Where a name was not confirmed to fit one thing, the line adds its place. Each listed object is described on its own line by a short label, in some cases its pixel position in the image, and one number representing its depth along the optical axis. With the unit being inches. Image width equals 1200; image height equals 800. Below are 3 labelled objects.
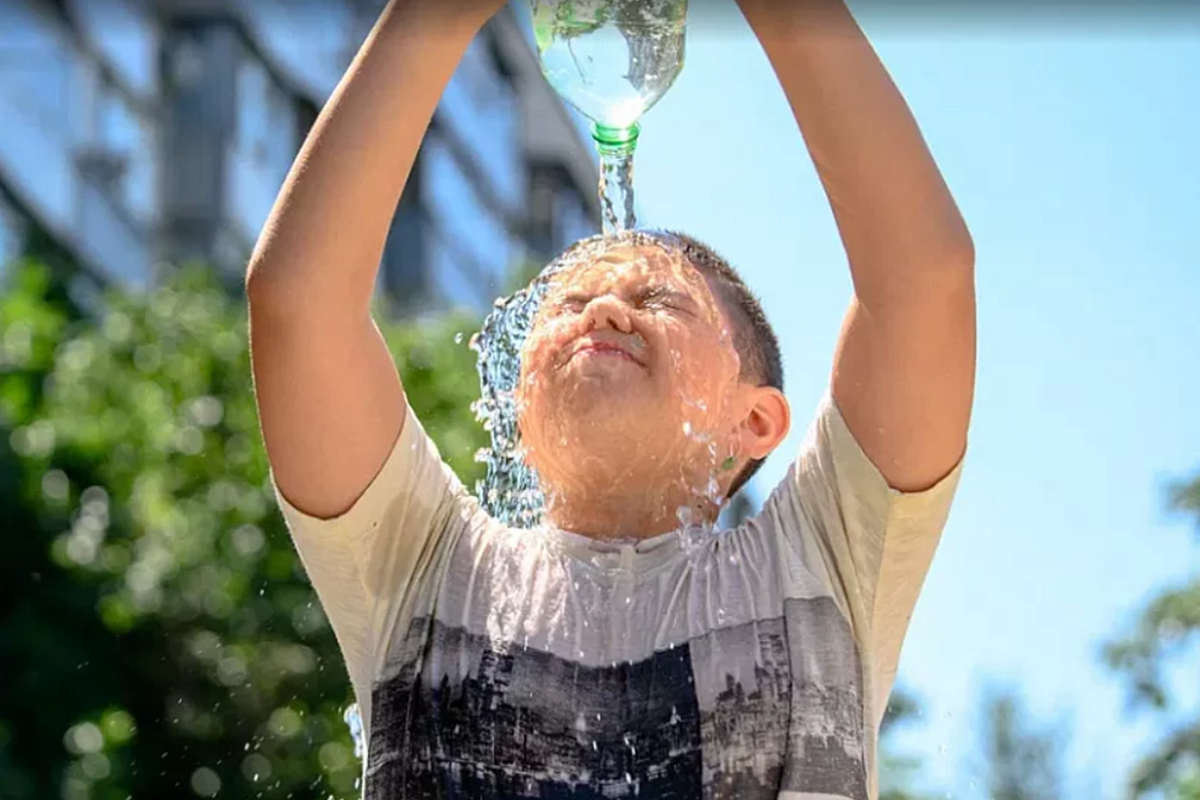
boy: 103.7
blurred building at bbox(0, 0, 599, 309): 780.6
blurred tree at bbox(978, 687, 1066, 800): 904.3
